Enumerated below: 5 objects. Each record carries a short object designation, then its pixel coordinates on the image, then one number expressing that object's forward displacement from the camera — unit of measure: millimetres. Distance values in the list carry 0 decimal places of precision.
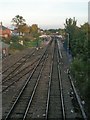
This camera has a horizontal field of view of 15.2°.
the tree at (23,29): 103750
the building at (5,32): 94375
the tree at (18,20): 107188
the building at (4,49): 49781
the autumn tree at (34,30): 104888
